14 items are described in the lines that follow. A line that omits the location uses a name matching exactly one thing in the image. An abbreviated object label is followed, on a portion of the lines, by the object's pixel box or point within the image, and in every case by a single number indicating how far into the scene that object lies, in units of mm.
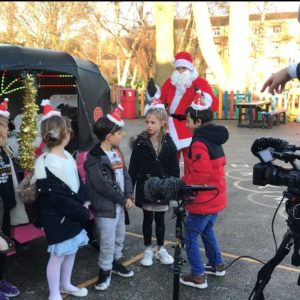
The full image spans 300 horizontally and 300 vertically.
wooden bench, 15750
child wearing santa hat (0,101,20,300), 3480
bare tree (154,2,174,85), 14984
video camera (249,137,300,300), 2637
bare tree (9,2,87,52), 22422
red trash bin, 19125
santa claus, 5719
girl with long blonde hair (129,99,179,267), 4227
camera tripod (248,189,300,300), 2717
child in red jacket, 3709
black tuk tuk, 4055
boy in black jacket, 3723
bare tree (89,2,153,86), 29000
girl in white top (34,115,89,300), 3363
